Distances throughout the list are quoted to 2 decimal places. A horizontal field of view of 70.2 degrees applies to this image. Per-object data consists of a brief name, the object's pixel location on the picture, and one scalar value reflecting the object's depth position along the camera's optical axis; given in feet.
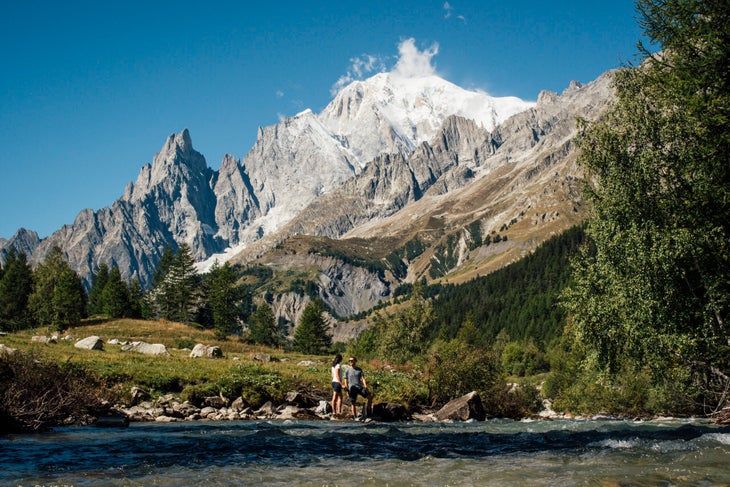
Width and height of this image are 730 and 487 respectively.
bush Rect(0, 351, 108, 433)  66.85
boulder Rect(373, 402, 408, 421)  112.06
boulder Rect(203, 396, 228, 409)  106.83
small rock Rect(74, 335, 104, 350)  172.06
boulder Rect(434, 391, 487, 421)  120.26
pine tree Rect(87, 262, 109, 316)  429.38
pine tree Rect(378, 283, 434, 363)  300.61
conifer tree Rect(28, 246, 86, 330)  289.25
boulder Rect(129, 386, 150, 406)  101.04
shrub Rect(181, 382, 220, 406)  106.93
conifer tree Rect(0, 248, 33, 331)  336.49
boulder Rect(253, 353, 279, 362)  185.64
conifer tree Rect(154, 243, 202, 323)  377.91
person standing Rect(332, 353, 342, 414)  100.89
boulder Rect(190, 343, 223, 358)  182.93
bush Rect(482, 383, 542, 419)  152.56
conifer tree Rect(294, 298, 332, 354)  397.60
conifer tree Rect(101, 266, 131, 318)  352.14
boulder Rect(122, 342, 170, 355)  173.47
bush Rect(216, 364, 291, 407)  112.06
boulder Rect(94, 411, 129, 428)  79.77
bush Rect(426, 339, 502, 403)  142.82
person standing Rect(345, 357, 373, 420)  101.09
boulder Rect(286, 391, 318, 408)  114.73
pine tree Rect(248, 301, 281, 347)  403.34
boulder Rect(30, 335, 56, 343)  184.34
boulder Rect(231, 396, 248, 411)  106.52
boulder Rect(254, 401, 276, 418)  106.52
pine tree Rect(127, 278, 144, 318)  392.72
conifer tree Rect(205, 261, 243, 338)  333.21
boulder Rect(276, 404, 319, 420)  106.63
